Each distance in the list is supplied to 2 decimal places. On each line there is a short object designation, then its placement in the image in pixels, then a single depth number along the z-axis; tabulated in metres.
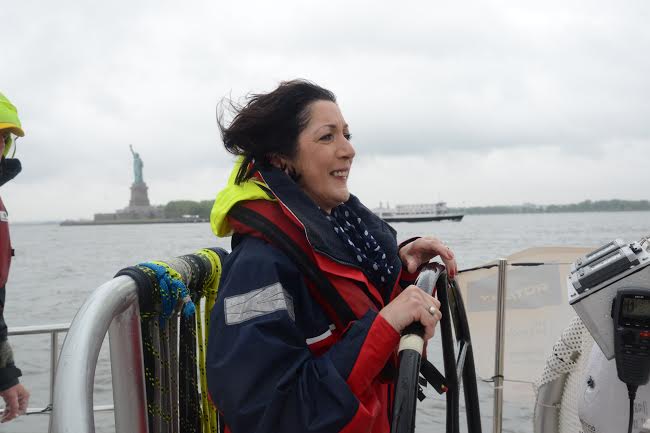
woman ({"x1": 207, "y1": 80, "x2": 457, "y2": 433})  1.23
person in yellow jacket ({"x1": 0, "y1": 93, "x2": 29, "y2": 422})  2.07
